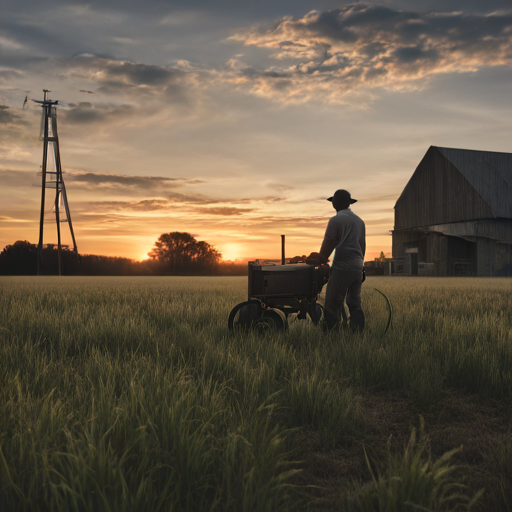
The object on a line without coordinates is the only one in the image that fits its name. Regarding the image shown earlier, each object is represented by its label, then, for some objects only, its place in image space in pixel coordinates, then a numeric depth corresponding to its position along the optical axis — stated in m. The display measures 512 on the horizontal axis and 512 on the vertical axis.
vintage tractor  5.75
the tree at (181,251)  78.50
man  5.70
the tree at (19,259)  58.38
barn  36.41
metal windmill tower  48.00
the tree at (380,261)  51.97
